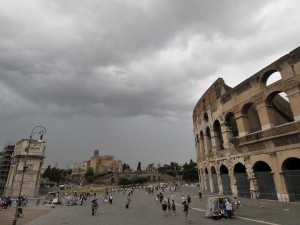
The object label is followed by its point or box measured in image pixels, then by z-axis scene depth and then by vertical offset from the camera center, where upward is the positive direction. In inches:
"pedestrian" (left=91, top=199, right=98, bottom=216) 801.3 -45.3
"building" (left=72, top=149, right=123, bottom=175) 5311.0 +662.6
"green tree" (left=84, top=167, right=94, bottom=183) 3962.1 +290.5
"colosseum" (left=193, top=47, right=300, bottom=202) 711.7 +193.5
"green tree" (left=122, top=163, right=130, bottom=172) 5506.9 +602.5
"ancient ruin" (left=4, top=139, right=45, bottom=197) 1916.8 +197.9
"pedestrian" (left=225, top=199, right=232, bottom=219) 572.4 -45.3
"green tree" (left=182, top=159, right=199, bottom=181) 3524.1 +255.5
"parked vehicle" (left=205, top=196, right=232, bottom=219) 576.1 -41.3
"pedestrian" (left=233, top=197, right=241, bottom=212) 621.5 -39.7
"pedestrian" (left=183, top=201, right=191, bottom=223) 575.5 -43.8
